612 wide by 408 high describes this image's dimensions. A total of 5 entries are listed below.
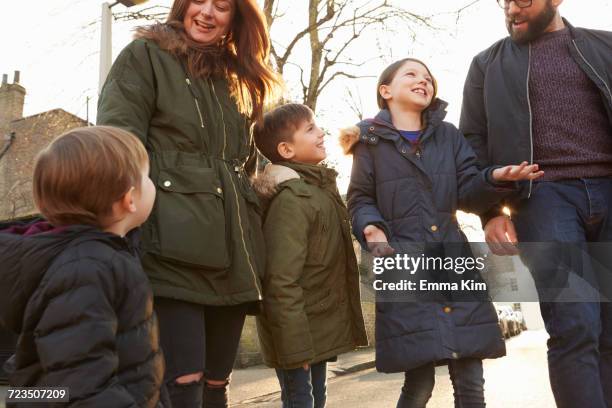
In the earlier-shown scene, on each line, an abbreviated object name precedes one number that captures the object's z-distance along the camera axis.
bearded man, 2.48
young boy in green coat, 2.81
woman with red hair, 2.18
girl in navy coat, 2.65
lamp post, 6.73
